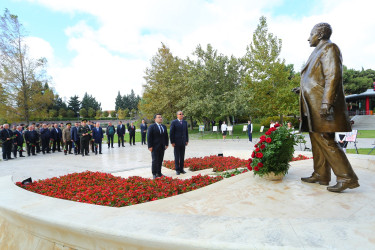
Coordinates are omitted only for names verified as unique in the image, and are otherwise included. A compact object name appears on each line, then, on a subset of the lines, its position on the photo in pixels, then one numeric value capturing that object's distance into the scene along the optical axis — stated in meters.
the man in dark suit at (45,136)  16.34
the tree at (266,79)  28.17
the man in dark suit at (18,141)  14.76
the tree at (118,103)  101.01
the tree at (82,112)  75.60
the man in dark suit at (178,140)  7.49
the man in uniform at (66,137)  15.53
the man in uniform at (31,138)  15.24
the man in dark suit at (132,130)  20.75
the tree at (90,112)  77.54
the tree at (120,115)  86.19
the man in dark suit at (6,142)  13.63
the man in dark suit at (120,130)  19.13
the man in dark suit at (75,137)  14.73
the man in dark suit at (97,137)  15.05
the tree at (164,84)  31.31
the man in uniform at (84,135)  14.10
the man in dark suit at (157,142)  6.82
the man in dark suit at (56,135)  17.19
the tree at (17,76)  29.45
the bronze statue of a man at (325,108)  3.65
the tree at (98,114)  80.00
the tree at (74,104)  74.31
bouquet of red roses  4.43
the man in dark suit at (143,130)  20.33
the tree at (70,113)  70.31
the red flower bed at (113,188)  4.00
